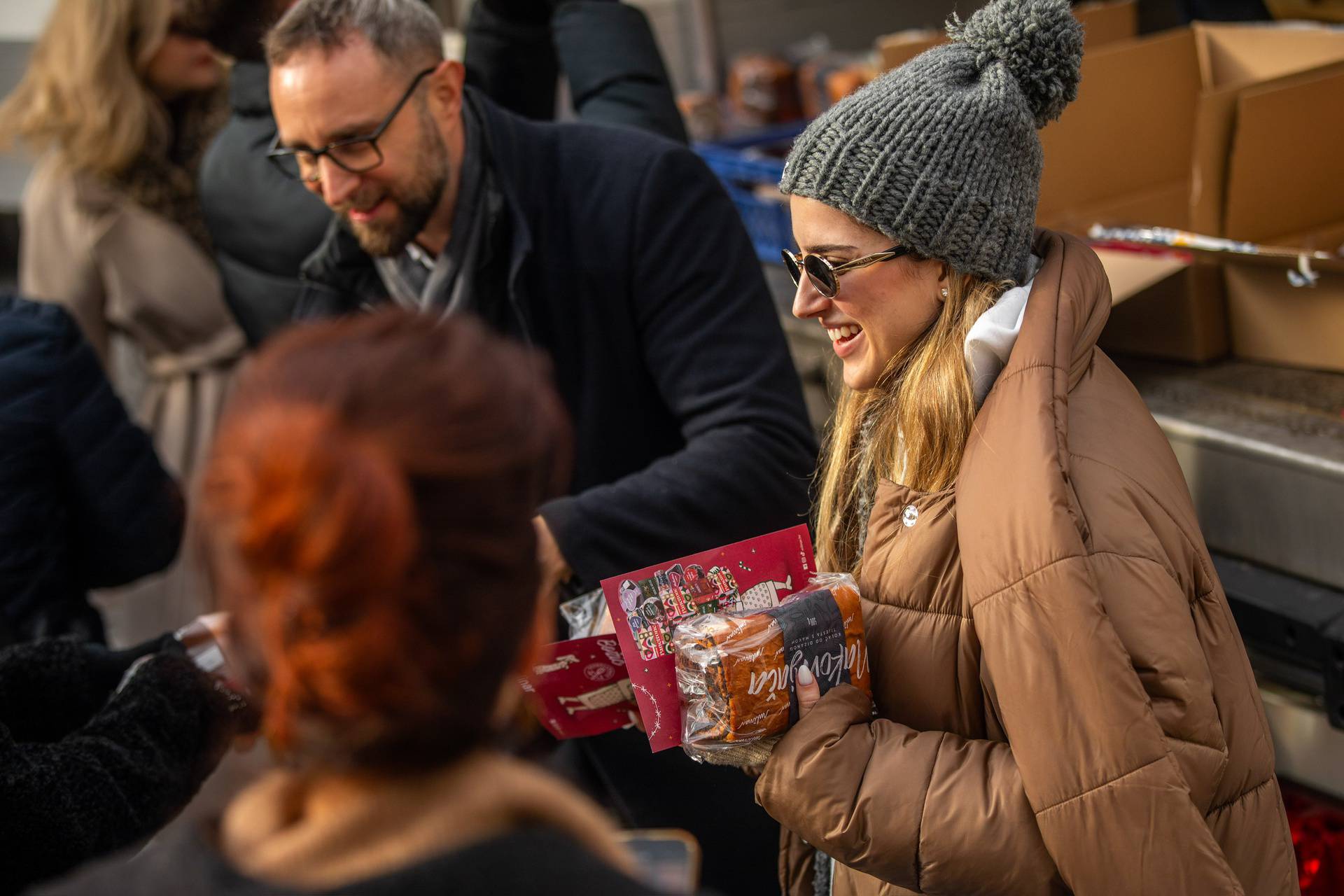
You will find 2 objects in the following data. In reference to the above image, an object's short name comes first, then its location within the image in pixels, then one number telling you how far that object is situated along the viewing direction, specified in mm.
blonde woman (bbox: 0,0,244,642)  3463
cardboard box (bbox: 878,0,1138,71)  3279
